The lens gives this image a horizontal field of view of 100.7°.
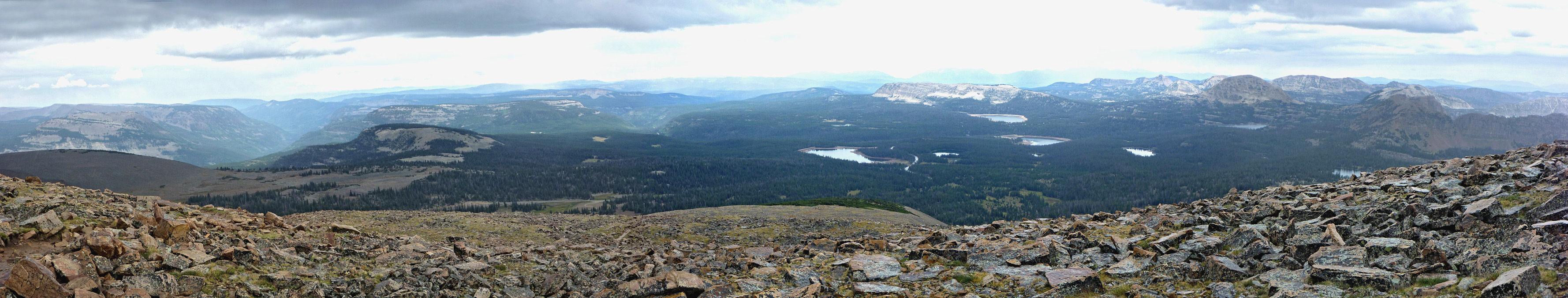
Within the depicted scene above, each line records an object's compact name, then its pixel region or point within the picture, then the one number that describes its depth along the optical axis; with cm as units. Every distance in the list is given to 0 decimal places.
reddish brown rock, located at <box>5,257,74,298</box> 1352
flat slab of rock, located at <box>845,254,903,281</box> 2195
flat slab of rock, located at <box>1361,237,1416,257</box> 1686
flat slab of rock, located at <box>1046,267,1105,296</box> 1759
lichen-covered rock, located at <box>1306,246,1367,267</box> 1667
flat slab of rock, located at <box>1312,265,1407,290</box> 1453
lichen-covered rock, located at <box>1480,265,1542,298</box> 1227
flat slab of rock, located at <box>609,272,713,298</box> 1847
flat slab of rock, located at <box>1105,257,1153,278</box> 1956
